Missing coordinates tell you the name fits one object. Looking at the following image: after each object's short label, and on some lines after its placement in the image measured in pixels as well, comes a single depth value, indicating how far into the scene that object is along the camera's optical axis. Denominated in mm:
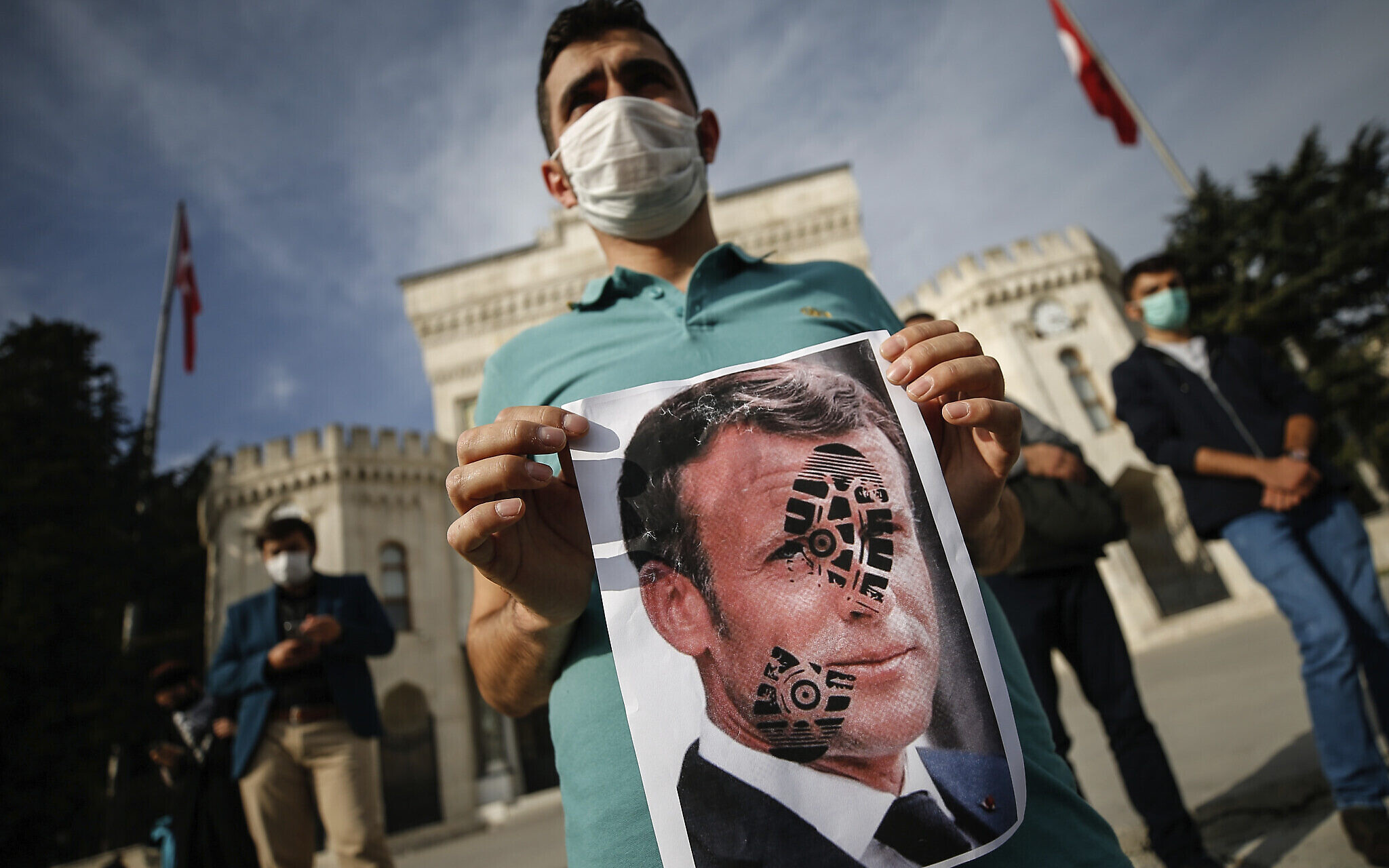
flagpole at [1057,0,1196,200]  16906
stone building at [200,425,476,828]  13789
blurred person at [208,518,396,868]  3059
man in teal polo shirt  845
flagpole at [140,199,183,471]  16547
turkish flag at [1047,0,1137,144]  17031
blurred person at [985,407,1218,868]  2551
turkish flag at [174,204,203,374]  16797
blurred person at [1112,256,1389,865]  2182
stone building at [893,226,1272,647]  15086
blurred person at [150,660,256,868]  3400
